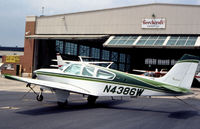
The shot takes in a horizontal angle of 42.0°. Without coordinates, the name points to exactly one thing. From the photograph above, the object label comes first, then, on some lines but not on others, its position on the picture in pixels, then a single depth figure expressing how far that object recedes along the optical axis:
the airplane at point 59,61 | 33.61
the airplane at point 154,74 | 37.78
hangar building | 30.02
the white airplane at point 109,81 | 10.70
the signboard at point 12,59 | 41.89
